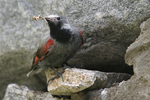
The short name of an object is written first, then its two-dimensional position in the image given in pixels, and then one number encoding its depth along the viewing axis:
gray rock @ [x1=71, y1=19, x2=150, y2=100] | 3.75
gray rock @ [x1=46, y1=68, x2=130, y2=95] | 4.64
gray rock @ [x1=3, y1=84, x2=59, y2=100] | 5.96
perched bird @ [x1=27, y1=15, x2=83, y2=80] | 5.36
